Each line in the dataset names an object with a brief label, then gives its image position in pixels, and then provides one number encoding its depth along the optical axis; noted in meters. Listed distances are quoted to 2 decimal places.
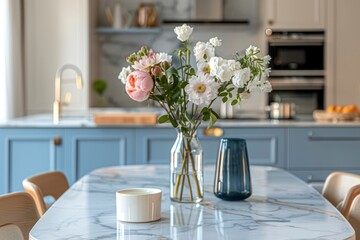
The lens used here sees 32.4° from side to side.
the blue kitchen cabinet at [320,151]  3.74
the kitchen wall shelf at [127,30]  6.07
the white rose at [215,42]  1.82
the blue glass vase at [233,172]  1.90
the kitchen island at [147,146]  3.69
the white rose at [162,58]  1.76
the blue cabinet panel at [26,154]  3.68
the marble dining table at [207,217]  1.46
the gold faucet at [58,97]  3.83
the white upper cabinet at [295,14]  6.09
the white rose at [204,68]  1.77
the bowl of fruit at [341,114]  4.03
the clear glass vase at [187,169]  1.86
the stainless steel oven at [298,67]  6.05
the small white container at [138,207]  1.58
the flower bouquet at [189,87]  1.72
